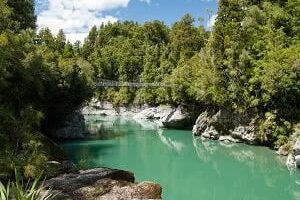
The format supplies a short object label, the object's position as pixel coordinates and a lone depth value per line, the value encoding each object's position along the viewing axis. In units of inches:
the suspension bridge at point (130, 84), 1254.8
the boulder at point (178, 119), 1100.3
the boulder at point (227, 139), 834.7
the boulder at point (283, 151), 675.5
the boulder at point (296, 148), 563.2
